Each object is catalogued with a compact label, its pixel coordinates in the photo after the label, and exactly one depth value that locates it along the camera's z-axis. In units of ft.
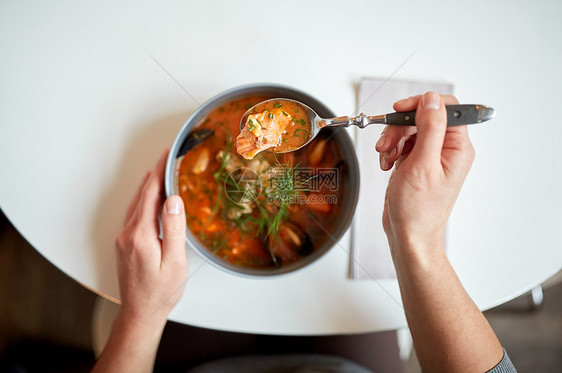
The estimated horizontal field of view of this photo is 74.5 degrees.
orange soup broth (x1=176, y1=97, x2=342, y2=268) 1.91
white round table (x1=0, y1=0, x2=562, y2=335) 2.44
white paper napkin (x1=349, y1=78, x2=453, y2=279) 2.37
